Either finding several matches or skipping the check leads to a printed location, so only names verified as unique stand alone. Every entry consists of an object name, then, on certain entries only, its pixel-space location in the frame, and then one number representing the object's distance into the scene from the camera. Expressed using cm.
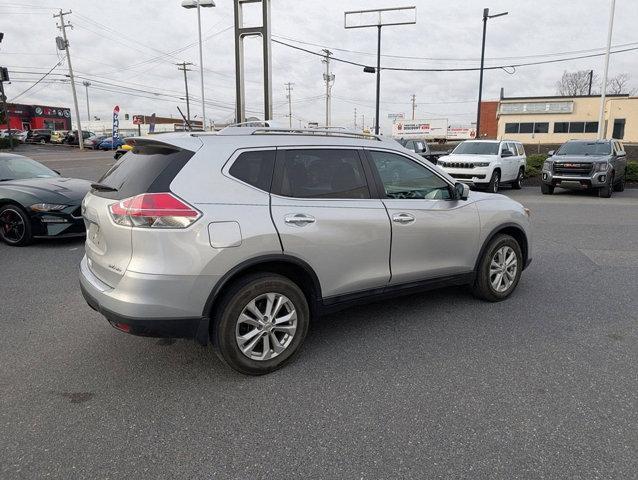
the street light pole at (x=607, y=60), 2472
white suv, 1575
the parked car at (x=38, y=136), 5548
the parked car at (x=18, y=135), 5262
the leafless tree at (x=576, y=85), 7431
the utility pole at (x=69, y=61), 4869
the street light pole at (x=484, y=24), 2608
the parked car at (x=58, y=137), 5384
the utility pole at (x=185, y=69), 7056
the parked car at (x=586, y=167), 1480
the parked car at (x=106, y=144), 4628
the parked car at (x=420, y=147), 2300
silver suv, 310
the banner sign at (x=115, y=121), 3597
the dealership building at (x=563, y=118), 4459
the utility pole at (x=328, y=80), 4856
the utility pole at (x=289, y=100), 9256
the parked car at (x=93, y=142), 4822
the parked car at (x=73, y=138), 5253
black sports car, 739
